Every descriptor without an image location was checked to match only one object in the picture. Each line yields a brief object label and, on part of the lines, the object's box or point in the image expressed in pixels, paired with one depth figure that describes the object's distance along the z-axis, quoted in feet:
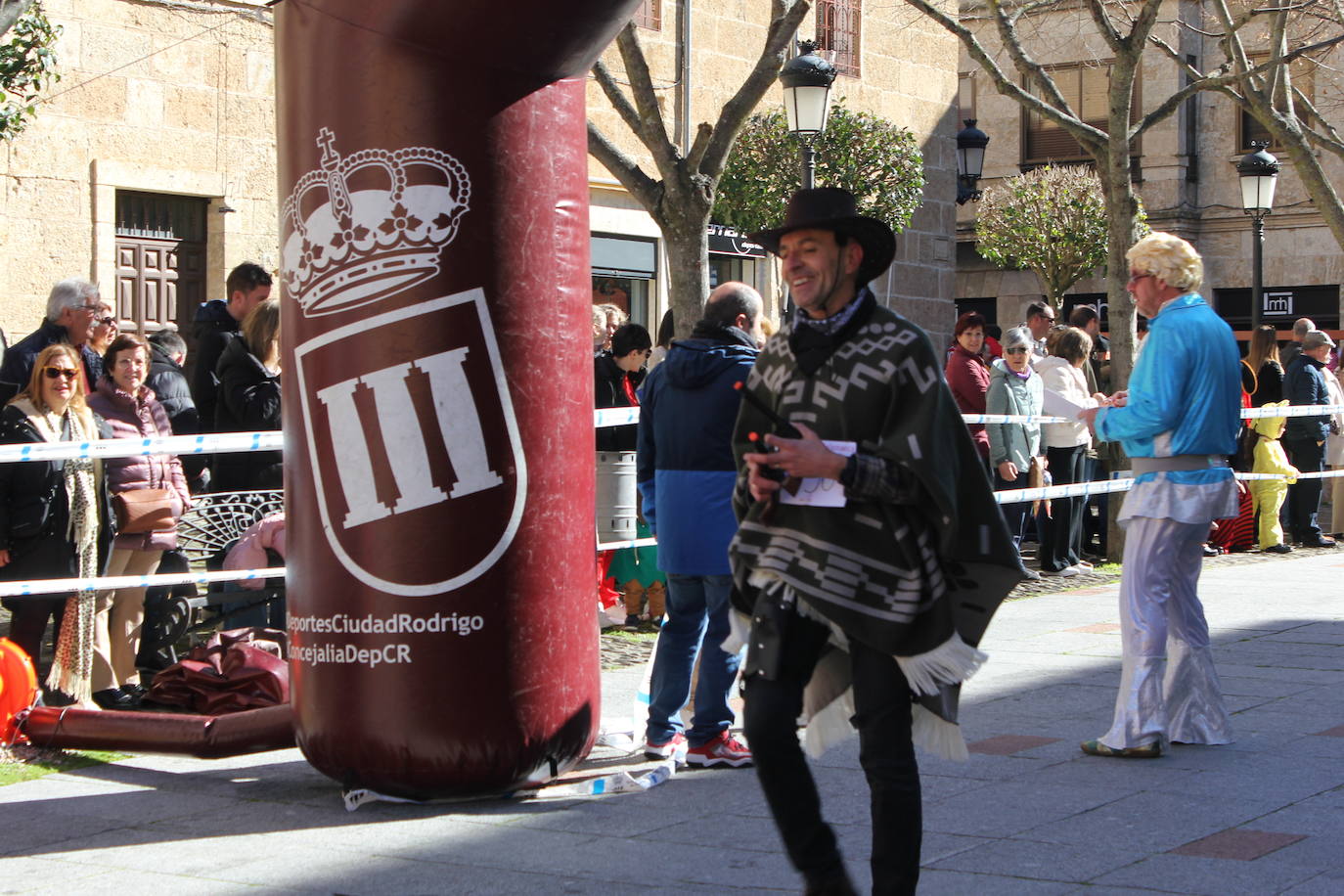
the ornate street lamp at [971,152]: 75.20
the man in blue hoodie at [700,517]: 21.67
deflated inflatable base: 21.47
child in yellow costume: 49.39
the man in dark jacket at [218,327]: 30.30
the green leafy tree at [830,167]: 65.10
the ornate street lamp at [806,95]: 49.08
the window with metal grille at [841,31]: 71.41
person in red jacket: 42.24
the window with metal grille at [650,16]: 63.67
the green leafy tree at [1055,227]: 106.93
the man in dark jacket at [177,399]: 30.45
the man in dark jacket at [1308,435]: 51.31
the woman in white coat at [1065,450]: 43.01
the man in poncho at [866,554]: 14.17
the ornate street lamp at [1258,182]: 71.36
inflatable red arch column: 18.53
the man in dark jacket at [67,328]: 29.48
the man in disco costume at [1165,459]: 21.48
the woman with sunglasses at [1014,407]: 41.06
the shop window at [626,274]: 64.64
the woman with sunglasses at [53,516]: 25.35
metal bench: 28.53
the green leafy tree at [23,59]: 38.78
